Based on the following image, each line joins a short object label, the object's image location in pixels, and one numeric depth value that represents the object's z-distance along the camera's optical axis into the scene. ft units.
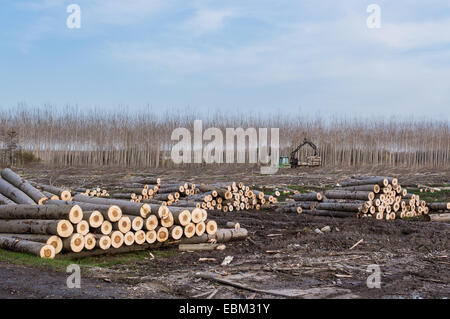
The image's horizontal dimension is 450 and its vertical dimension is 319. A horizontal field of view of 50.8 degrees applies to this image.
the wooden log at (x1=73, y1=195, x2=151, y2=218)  30.63
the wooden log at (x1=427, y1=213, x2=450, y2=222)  49.14
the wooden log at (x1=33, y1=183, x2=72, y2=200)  47.71
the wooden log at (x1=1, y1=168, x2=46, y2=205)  37.98
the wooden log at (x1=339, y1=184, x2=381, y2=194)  48.93
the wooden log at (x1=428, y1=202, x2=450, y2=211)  51.47
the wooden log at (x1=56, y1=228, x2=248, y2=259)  28.53
